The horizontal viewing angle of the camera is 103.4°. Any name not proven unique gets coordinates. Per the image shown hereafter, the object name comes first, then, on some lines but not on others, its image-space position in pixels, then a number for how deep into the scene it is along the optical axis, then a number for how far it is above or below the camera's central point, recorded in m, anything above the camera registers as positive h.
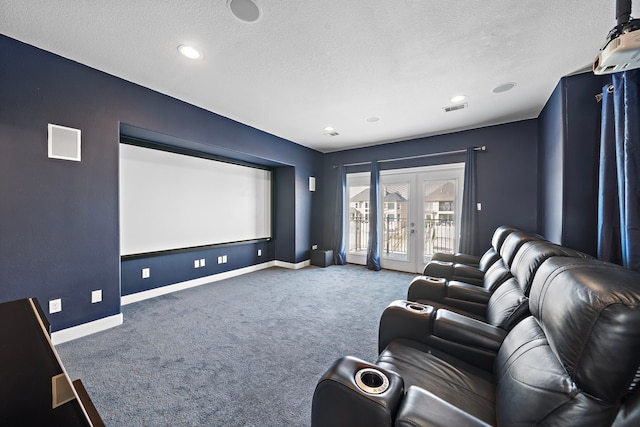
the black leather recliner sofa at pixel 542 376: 0.67 -0.56
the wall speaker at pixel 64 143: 2.32 +0.64
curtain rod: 4.15 +1.05
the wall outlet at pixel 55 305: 2.32 -0.88
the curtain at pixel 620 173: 1.67 +0.28
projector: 1.09 +0.73
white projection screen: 3.35 +0.16
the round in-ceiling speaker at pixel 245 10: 1.68 +1.39
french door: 4.67 -0.04
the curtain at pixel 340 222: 5.62 -0.24
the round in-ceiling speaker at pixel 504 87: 2.79 +1.42
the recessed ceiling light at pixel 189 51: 2.17 +1.41
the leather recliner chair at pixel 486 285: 1.54 -0.65
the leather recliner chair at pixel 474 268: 2.72 -0.64
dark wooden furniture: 0.56 -0.44
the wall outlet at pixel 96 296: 2.57 -0.87
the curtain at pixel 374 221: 5.21 -0.19
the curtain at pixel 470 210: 4.15 +0.03
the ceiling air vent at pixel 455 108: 3.35 +1.41
